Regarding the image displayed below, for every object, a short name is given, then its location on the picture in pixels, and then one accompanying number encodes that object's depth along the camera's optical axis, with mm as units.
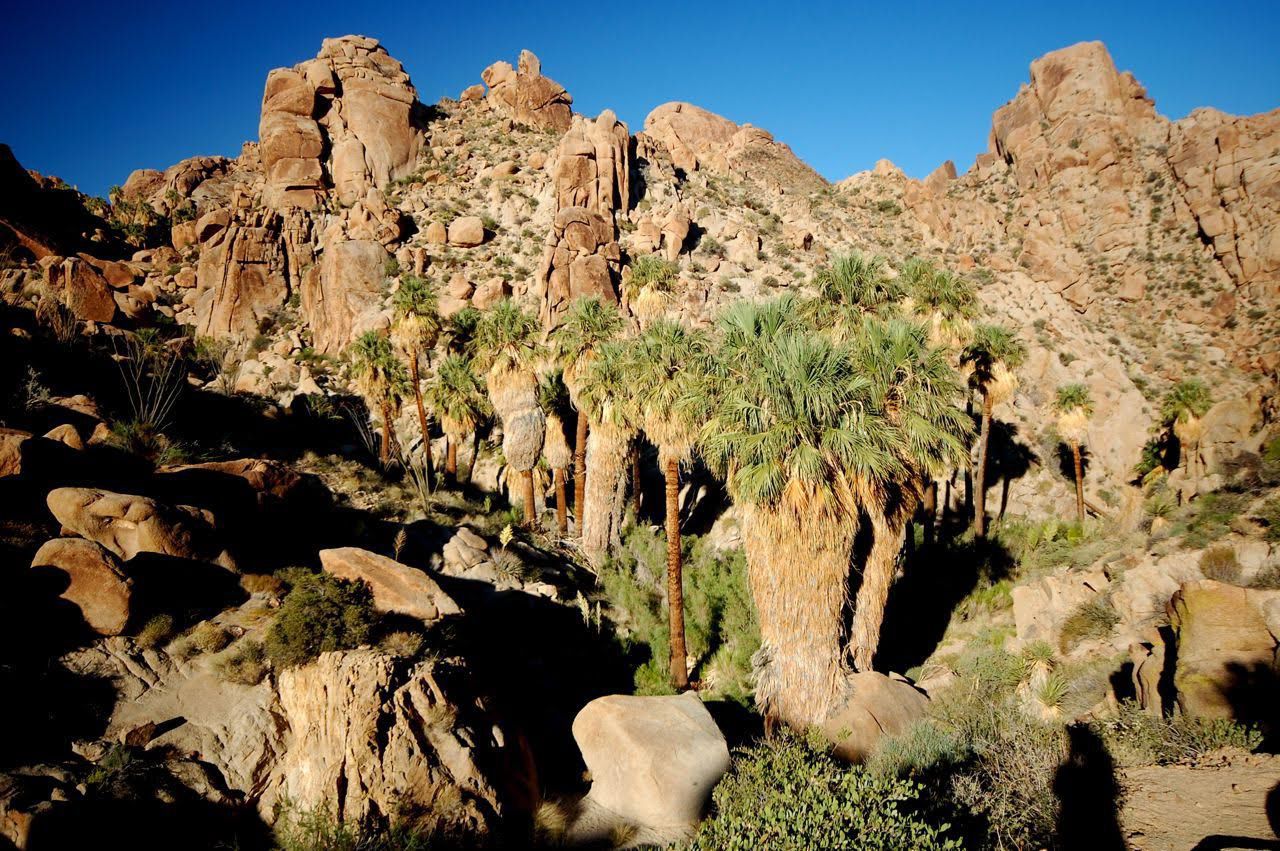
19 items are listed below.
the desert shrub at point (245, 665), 9305
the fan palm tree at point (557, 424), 23812
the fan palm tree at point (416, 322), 25072
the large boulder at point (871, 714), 10383
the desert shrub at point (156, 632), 9352
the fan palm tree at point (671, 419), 14386
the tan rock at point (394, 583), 11648
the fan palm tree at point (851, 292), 18422
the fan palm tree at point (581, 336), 20375
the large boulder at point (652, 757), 8242
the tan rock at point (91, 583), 9172
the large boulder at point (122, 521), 10180
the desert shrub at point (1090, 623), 11375
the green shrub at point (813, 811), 5868
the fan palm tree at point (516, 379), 22750
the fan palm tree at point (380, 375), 26938
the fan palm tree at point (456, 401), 25047
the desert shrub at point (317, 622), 9406
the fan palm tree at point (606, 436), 18844
